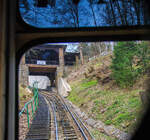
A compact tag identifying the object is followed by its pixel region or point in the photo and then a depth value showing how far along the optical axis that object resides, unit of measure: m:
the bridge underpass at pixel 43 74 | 25.62
